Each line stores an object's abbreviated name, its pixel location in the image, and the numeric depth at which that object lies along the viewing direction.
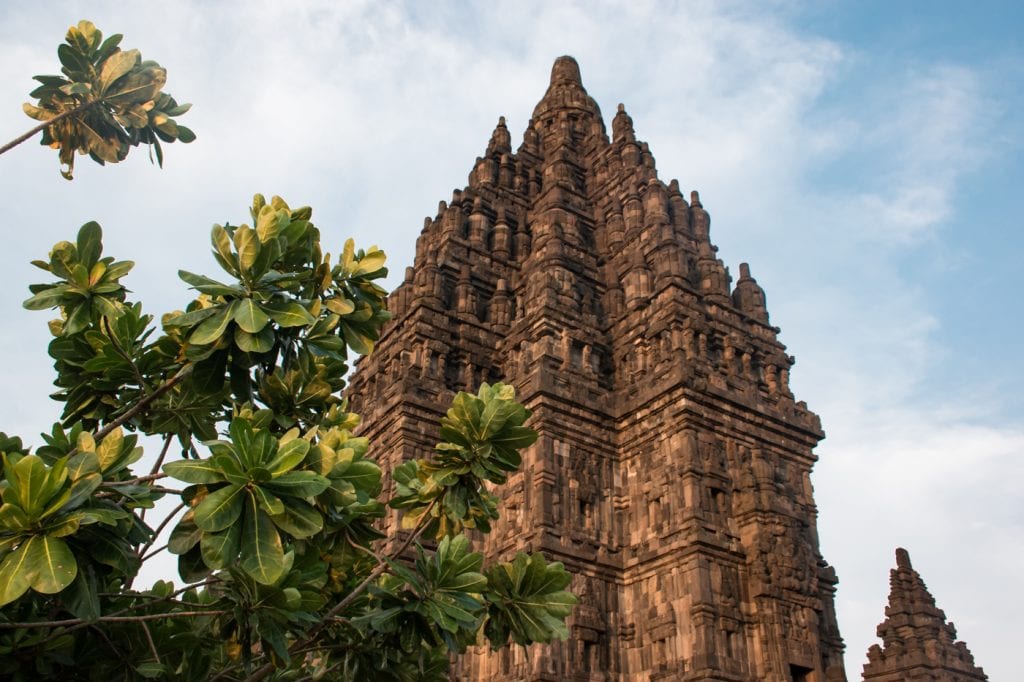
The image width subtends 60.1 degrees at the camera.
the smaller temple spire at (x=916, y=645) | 30.00
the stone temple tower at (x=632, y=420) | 21.31
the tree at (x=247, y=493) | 6.65
